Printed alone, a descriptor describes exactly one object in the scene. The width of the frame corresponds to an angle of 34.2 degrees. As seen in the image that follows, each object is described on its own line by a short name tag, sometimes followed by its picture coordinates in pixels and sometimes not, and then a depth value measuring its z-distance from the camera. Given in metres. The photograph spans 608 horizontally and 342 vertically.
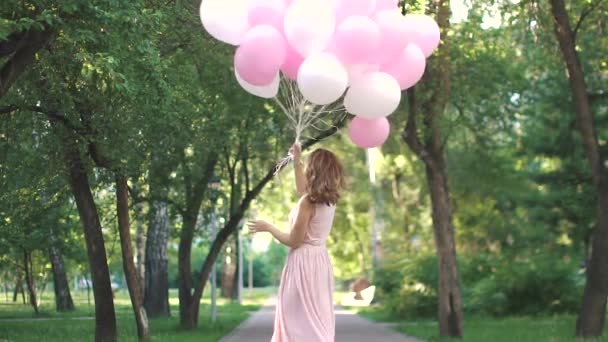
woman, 6.48
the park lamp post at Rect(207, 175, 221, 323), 24.22
